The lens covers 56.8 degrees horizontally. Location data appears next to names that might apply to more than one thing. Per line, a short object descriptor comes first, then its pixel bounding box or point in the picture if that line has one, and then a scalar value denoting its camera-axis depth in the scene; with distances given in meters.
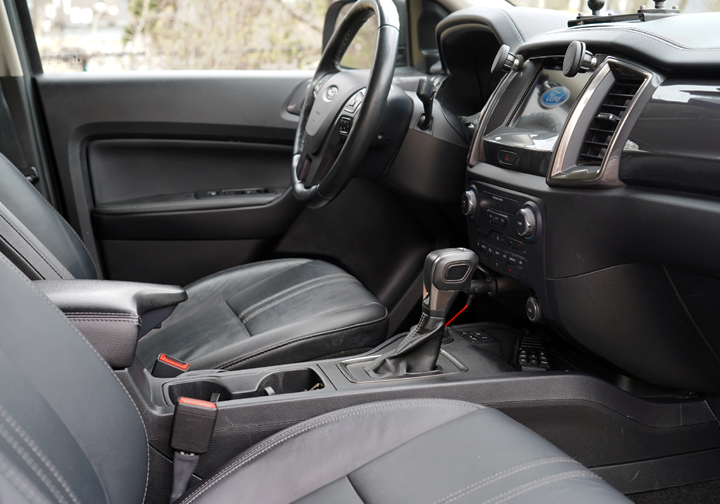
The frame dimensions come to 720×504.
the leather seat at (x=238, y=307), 1.20
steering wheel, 1.38
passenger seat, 0.61
